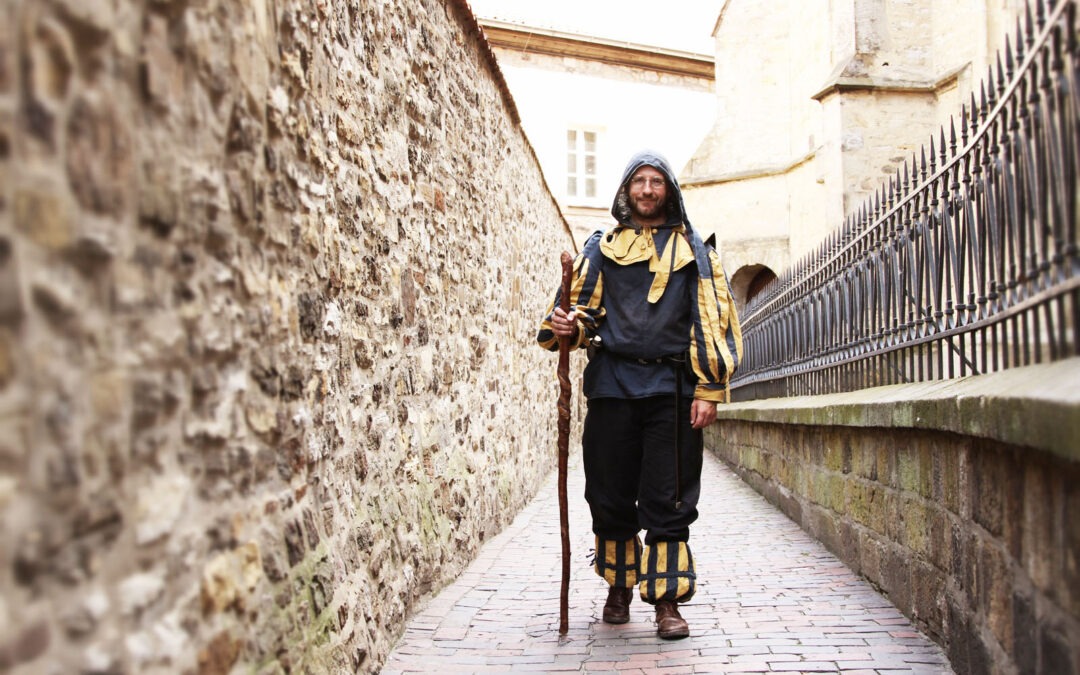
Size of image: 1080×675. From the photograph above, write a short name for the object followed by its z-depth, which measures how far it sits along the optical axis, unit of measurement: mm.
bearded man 4031
